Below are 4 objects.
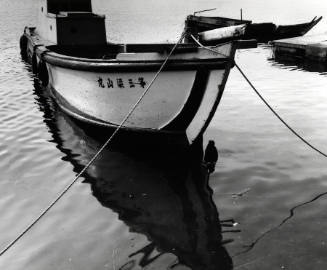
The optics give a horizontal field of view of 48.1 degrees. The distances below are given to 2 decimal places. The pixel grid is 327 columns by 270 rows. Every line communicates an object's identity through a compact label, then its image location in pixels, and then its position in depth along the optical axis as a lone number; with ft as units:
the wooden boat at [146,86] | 22.61
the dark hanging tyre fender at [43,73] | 38.96
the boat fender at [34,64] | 46.14
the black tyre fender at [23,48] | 69.41
